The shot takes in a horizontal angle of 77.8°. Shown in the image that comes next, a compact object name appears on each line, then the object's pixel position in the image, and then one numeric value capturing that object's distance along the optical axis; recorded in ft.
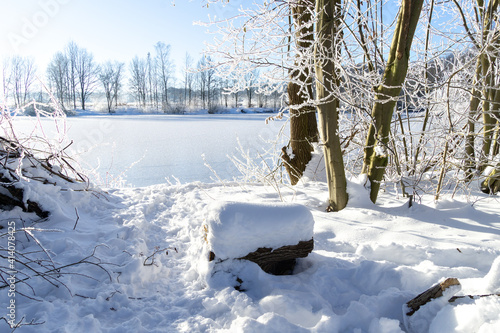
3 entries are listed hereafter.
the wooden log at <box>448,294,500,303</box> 5.46
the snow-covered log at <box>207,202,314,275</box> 7.27
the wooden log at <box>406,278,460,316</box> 5.74
